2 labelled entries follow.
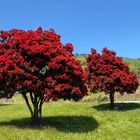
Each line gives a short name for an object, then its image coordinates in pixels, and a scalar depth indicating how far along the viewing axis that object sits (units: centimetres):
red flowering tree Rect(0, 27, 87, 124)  1188
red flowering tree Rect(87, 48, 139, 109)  1848
